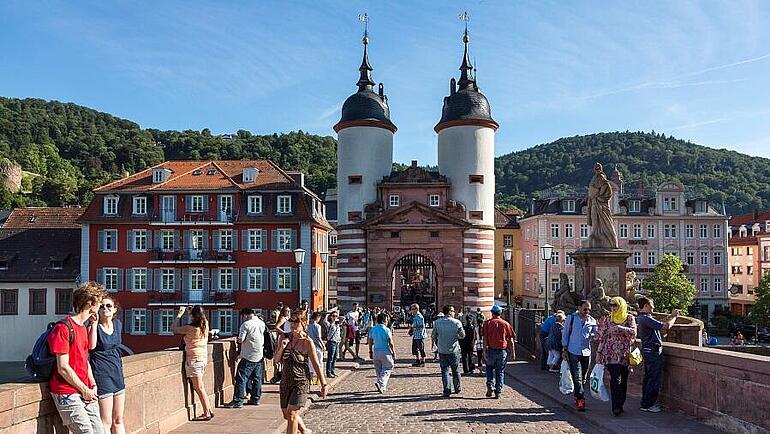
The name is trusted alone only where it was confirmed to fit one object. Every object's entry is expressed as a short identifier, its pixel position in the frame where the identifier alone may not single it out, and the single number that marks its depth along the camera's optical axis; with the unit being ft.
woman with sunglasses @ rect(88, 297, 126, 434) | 25.48
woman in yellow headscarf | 37.55
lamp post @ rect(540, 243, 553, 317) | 89.72
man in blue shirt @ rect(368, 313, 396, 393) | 52.95
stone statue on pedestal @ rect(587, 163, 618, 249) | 69.21
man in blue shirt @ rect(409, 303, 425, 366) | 69.41
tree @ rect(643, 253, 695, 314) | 186.80
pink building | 213.05
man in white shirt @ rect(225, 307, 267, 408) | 43.73
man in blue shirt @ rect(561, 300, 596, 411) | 41.98
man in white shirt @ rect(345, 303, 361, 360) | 82.79
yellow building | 238.48
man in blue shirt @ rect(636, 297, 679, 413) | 37.88
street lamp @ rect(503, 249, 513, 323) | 95.31
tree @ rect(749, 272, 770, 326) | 185.68
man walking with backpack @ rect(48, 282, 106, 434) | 22.18
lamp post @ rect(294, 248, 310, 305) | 88.99
